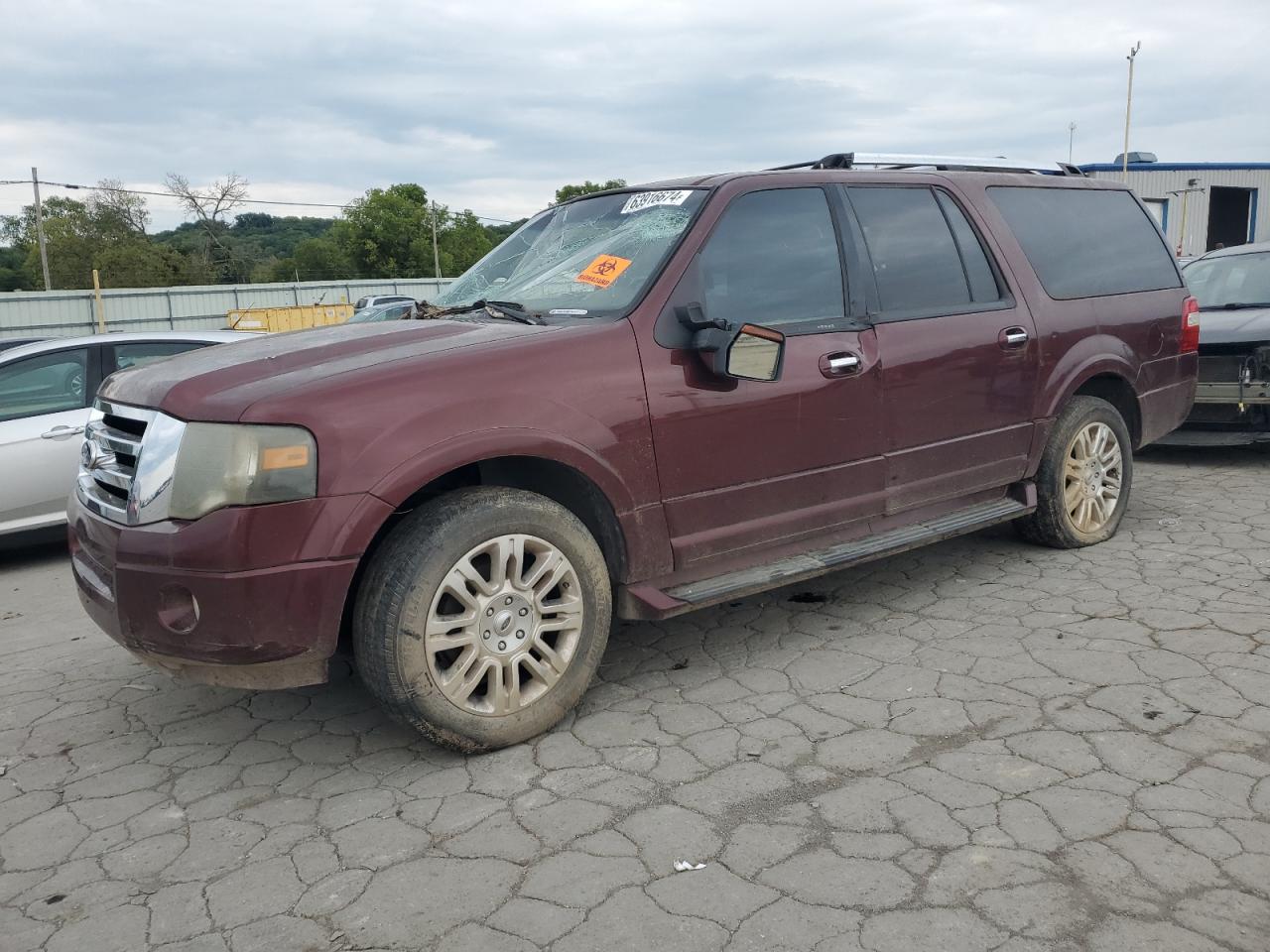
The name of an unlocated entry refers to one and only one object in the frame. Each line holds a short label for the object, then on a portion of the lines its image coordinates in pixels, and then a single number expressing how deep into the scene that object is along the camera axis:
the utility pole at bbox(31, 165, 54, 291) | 47.86
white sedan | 6.43
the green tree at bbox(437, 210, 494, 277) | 84.62
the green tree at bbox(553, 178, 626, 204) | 77.07
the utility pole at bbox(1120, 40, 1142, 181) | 41.28
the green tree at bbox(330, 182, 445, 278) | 80.00
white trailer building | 34.22
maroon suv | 3.04
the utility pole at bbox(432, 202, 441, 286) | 71.62
